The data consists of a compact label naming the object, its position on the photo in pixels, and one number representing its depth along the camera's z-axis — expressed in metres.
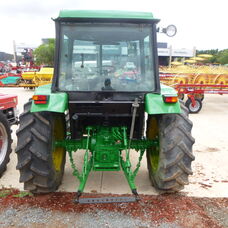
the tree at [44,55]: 36.28
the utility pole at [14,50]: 50.39
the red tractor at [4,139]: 4.01
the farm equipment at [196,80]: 9.26
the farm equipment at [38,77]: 14.99
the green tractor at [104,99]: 2.98
